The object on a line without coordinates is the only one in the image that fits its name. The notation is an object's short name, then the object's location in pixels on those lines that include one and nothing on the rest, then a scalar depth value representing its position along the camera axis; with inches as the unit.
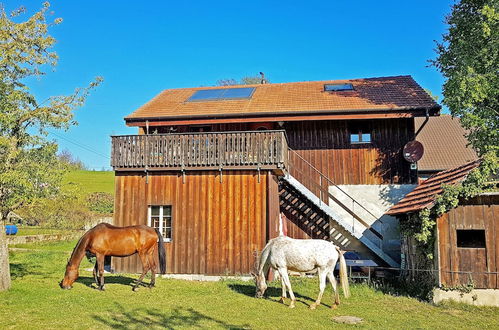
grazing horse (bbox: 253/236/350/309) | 448.8
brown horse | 501.7
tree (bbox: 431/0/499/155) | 610.5
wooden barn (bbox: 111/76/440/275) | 620.4
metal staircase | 727.7
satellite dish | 704.4
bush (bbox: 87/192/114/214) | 1660.9
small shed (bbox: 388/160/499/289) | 464.4
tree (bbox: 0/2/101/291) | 482.0
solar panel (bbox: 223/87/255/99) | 828.6
